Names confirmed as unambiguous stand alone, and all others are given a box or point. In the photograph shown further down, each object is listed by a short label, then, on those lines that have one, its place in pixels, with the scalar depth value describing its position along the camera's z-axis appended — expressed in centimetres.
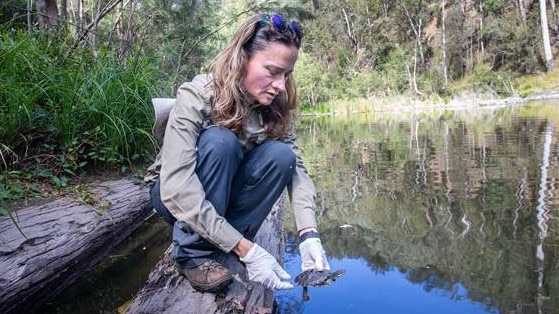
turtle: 155
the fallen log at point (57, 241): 174
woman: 149
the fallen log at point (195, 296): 153
